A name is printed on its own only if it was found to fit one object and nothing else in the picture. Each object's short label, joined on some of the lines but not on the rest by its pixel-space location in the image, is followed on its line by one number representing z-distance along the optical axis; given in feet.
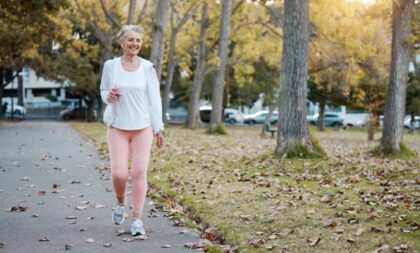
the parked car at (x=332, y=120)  226.79
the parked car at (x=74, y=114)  195.52
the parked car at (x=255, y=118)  236.02
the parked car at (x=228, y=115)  228.02
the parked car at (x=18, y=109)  196.20
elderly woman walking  22.54
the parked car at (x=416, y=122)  218.59
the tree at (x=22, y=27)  72.69
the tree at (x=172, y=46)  118.93
